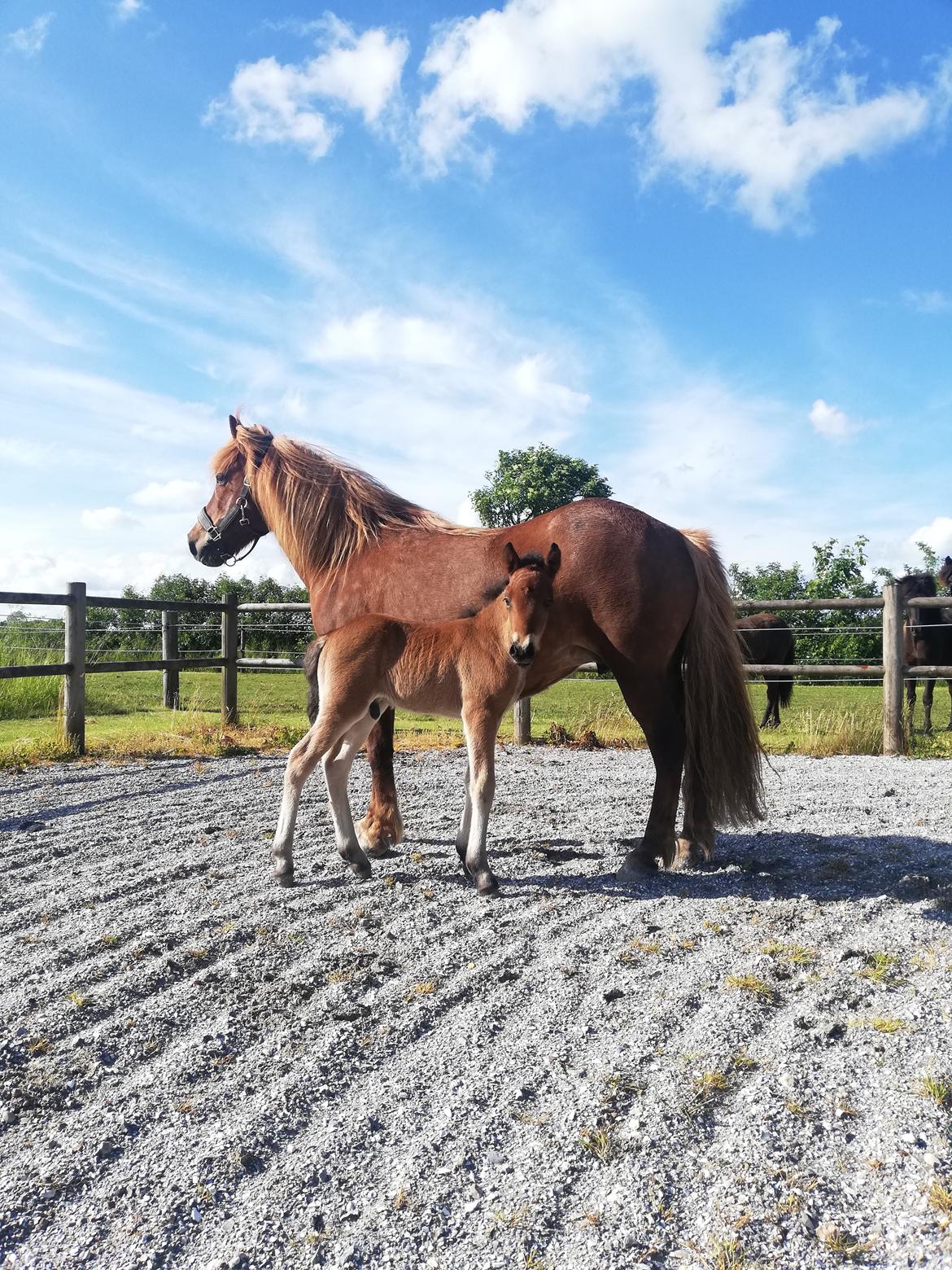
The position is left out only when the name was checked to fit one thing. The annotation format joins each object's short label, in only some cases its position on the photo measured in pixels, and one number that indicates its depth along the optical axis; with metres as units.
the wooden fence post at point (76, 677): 9.89
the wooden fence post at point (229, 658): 12.55
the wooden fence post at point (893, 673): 10.30
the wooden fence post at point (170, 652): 13.58
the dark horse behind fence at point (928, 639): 12.32
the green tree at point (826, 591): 25.52
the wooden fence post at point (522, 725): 11.30
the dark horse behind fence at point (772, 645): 15.03
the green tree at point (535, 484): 47.00
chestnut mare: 4.84
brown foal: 4.62
